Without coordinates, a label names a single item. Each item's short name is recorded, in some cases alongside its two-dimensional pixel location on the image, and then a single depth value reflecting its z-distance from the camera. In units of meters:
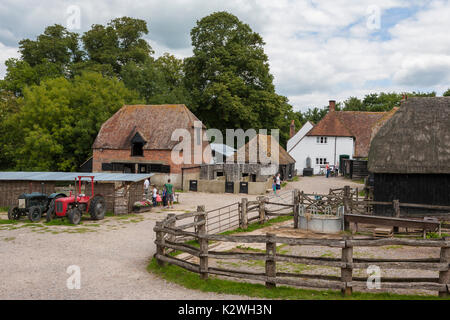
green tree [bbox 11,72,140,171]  36.84
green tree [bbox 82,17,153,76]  53.41
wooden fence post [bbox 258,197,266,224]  18.18
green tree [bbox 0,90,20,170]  42.04
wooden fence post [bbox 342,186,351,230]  16.48
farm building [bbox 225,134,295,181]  34.93
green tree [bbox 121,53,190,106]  46.75
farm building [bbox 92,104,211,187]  34.56
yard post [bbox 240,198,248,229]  16.94
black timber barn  18.09
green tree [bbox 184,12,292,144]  43.41
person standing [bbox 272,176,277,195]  30.14
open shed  21.64
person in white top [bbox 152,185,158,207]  23.82
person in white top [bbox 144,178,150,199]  25.56
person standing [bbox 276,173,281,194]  31.70
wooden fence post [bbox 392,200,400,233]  16.49
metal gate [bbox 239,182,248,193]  31.00
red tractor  18.25
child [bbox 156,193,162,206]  24.17
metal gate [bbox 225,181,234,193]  31.20
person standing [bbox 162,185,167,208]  23.87
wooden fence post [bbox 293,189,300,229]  17.14
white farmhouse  47.81
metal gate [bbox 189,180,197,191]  32.62
